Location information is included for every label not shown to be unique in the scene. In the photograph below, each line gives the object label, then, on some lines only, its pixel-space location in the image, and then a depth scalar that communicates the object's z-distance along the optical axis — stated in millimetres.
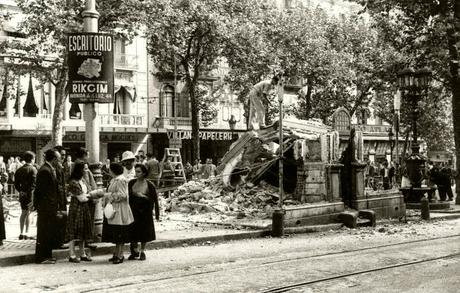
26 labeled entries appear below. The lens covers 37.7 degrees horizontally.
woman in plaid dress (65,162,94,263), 10500
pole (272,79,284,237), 14695
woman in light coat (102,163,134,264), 10398
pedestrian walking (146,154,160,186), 21281
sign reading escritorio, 11727
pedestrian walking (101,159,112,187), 26036
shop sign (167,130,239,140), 44062
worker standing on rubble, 20281
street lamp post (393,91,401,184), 23891
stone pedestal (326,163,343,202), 17641
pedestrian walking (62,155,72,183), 15362
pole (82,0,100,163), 11898
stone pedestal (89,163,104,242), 11727
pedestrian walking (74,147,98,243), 11055
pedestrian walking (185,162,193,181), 31791
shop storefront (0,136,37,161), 36459
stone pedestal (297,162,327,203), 17750
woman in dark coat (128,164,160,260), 10625
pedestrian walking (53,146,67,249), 10617
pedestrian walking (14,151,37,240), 13133
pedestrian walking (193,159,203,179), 27184
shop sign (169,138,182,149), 38688
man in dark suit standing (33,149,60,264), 10461
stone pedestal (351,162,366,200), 18125
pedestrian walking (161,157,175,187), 24738
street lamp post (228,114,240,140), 42359
